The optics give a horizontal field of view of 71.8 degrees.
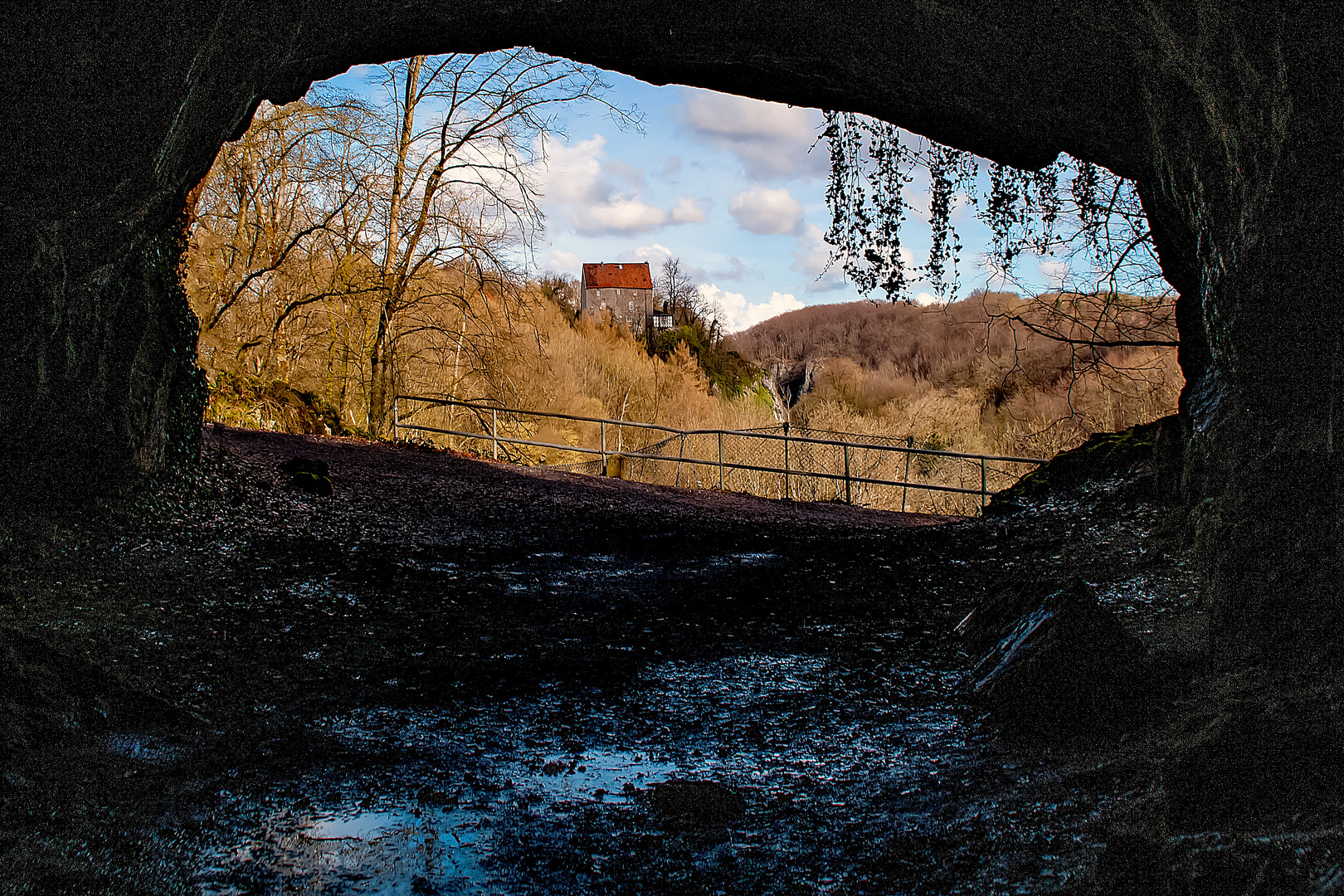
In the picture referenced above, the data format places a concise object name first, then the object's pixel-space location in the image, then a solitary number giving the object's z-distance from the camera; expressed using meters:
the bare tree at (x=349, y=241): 15.09
